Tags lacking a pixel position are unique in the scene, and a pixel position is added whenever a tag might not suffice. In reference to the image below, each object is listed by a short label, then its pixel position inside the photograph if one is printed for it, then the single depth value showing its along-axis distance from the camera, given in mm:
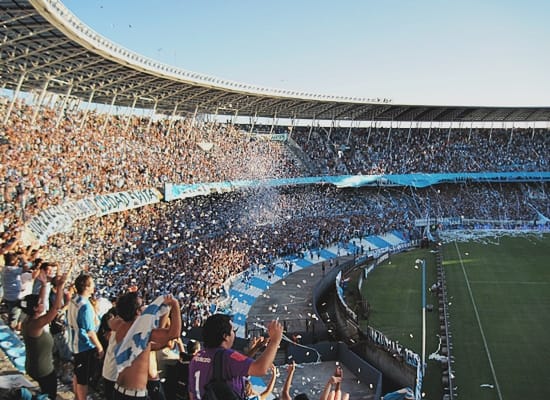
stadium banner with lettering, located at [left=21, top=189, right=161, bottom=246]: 15391
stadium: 16375
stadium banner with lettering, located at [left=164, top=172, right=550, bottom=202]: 37156
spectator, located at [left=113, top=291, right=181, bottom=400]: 3934
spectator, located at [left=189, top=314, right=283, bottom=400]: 3467
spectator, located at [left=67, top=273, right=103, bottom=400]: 5336
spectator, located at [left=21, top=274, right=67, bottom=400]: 5195
